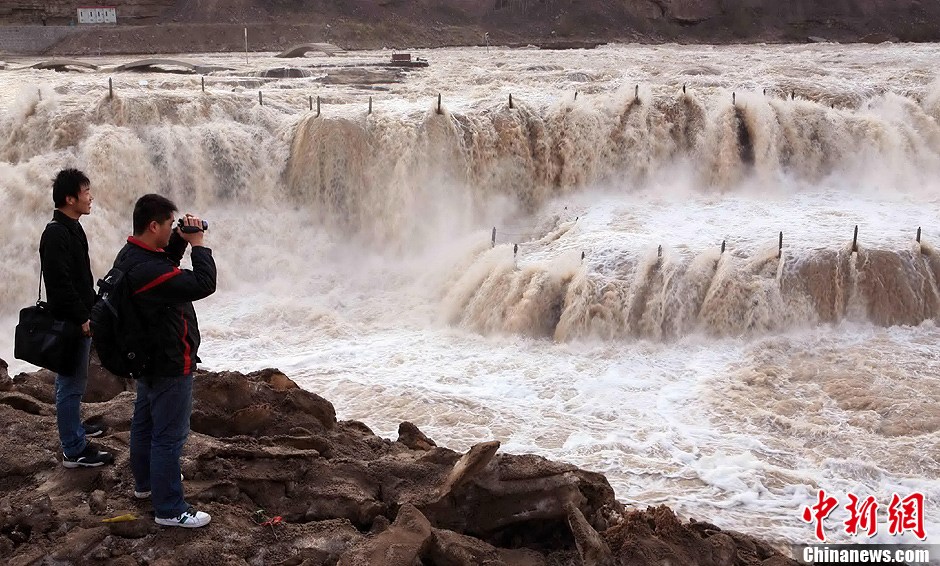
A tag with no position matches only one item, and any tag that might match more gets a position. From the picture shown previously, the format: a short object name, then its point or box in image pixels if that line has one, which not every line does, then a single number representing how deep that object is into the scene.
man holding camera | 3.59
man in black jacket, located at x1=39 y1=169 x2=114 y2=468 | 4.15
